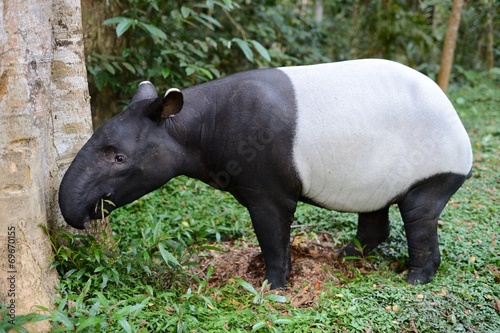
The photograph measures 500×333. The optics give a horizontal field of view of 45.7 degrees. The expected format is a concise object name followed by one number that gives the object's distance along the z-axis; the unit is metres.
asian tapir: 4.25
